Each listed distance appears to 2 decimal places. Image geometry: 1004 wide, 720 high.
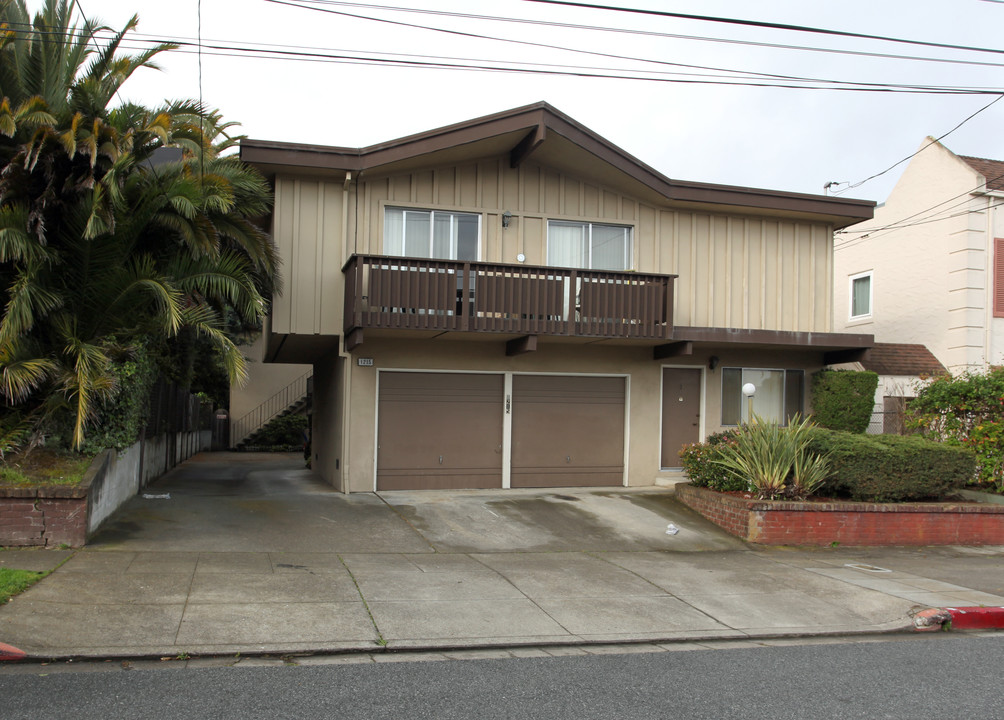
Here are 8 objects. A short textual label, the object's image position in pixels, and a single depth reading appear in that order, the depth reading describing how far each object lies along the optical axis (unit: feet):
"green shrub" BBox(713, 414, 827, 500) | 39.78
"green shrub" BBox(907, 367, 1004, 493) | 44.83
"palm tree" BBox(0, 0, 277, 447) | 33.55
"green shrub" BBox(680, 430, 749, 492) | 42.06
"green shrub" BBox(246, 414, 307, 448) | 96.99
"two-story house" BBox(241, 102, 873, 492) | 45.27
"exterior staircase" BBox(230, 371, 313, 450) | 100.78
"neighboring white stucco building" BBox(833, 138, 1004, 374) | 59.72
